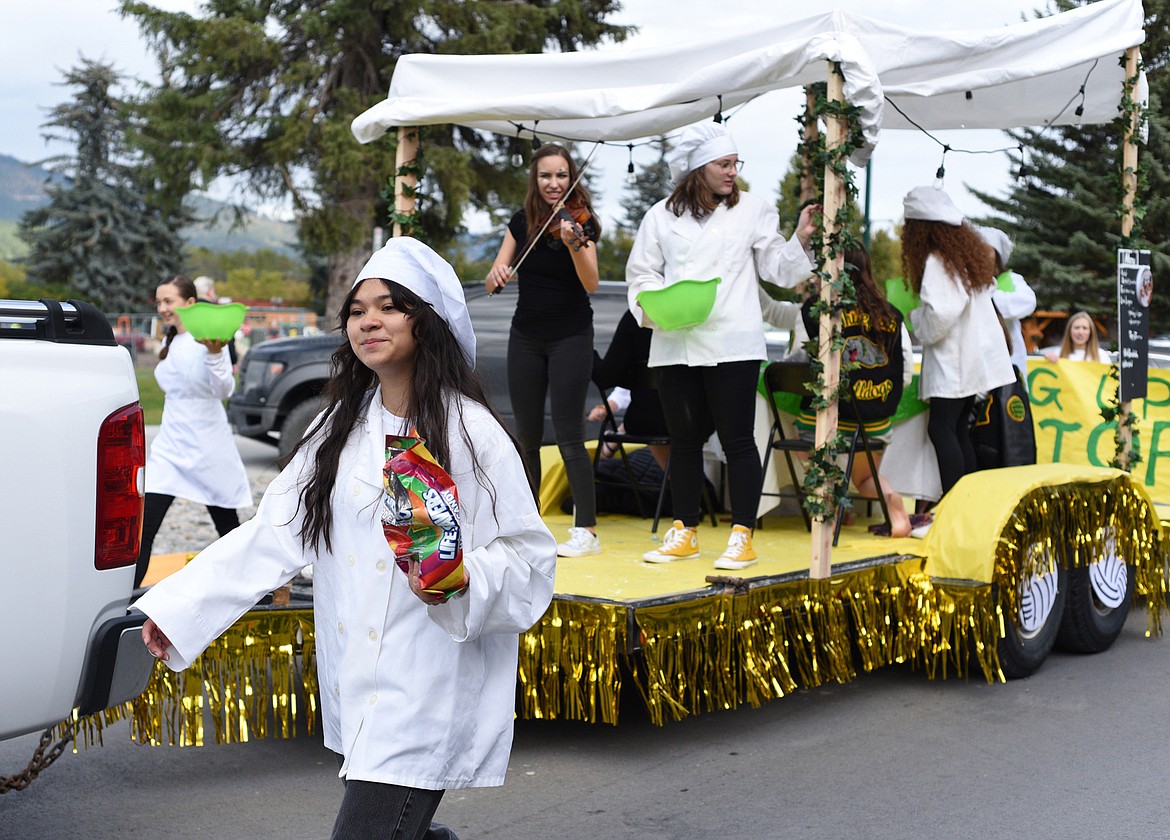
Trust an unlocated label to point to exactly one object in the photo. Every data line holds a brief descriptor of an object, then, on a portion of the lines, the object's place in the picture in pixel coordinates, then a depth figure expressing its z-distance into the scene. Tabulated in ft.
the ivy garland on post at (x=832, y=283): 17.46
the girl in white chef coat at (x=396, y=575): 8.96
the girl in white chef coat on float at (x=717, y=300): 19.08
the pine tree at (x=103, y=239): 183.93
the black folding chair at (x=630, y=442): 22.54
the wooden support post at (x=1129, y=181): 22.99
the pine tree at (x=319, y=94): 97.50
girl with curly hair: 21.89
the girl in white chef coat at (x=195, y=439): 22.67
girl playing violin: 19.33
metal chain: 12.29
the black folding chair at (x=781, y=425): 21.44
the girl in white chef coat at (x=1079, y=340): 33.32
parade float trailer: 15.55
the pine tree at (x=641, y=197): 168.78
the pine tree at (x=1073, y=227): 95.61
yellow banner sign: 27.91
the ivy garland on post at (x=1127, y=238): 23.54
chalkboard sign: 23.90
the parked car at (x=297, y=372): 37.29
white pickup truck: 10.00
